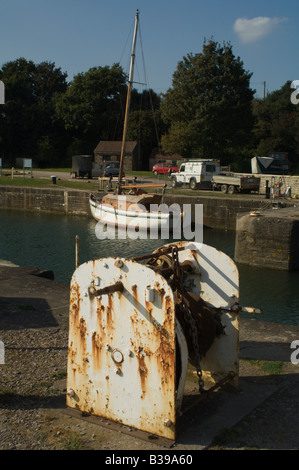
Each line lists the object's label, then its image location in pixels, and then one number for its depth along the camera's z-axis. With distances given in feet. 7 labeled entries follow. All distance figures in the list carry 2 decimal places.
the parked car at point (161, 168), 168.13
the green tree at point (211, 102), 172.96
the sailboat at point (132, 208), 89.35
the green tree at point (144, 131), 203.92
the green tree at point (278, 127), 200.13
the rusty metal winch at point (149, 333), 13.92
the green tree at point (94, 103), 217.97
